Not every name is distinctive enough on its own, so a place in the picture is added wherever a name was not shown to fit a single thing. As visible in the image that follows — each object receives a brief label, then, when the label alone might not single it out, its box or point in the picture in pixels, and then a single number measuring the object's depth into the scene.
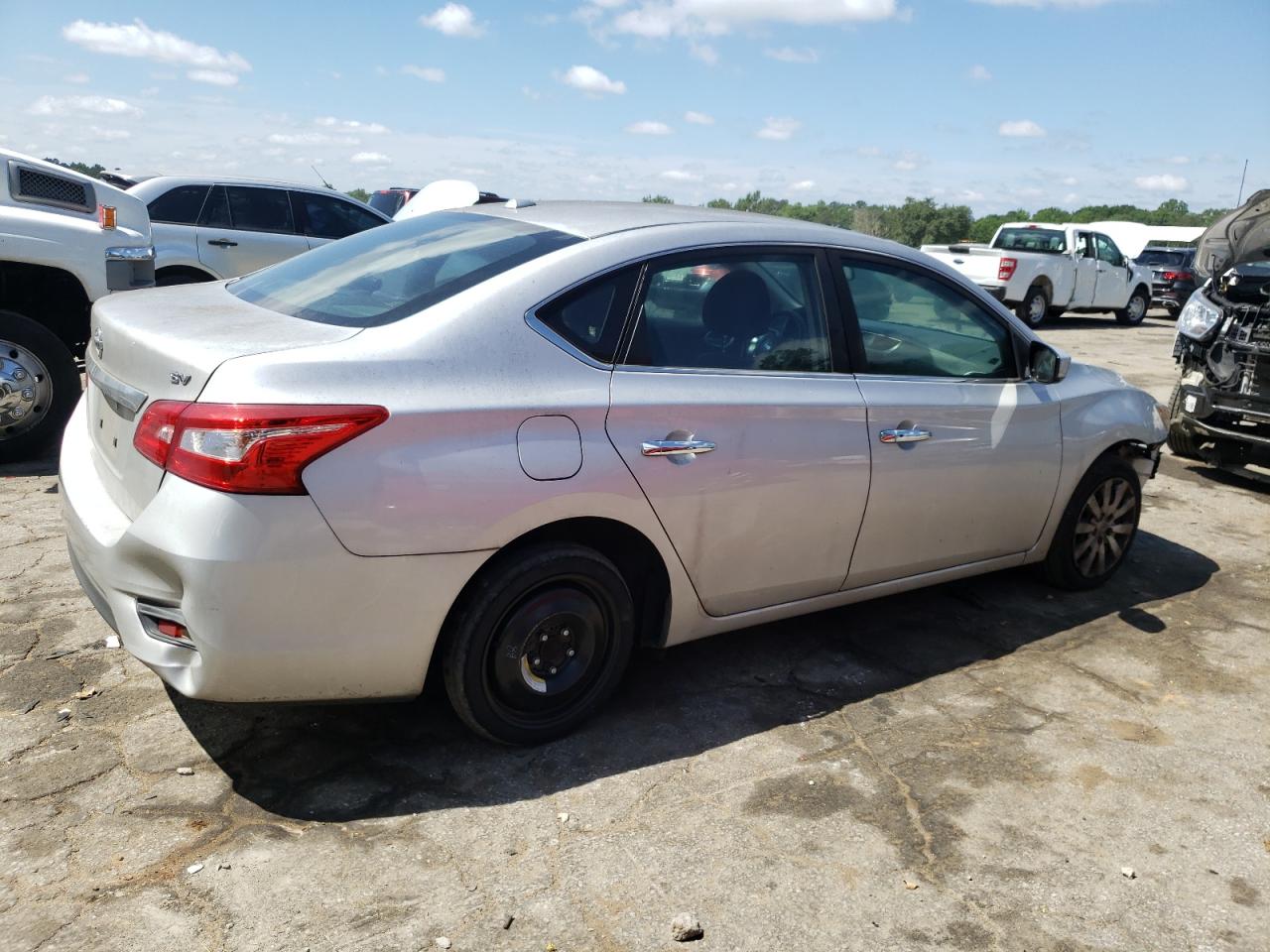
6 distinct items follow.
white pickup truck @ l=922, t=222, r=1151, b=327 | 18.27
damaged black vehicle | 7.12
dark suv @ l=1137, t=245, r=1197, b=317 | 24.42
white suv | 10.41
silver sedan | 2.81
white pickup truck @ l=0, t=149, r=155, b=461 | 6.14
